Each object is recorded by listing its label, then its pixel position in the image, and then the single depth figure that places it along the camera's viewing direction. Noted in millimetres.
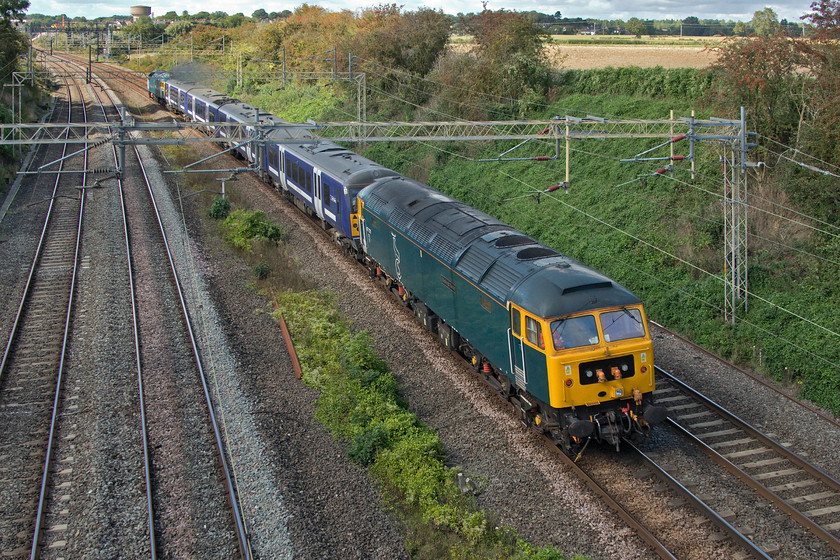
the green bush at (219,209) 27375
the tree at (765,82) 21297
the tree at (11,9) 47688
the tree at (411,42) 45750
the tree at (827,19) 19988
